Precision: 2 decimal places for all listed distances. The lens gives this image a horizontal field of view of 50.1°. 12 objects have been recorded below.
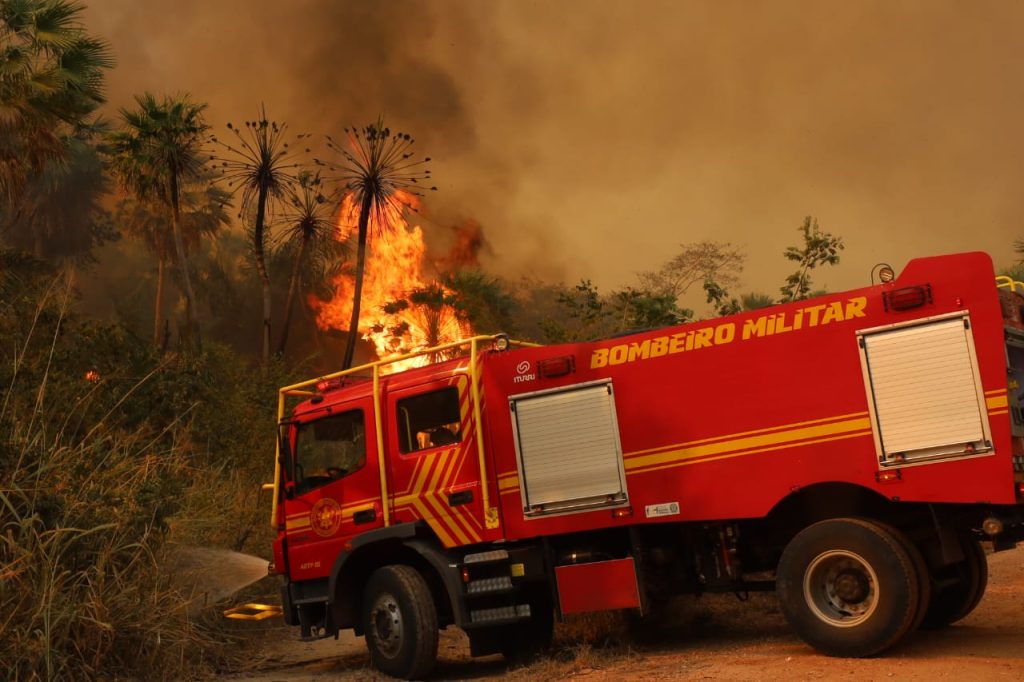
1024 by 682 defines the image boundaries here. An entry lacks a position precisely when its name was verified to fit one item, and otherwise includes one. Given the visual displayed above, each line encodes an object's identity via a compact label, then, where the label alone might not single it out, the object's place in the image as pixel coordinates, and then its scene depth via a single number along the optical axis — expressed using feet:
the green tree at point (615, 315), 60.39
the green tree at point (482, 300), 126.93
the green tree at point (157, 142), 94.89
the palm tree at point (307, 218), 115.14
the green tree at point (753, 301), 96.37
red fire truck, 26.53
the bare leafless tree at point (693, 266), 88.94
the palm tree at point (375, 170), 106.01
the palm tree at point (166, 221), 144.15
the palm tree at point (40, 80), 63.82
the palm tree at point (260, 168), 103.81
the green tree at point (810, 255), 62.90
